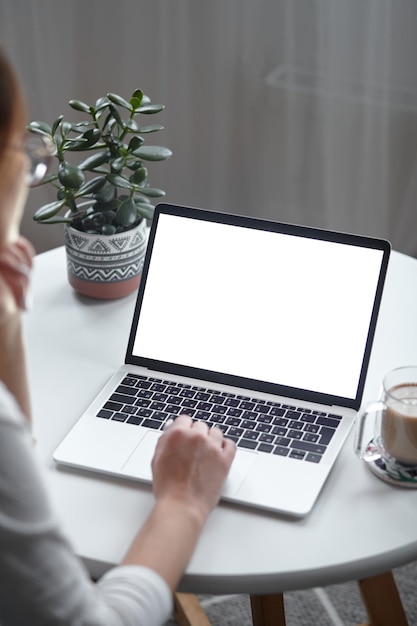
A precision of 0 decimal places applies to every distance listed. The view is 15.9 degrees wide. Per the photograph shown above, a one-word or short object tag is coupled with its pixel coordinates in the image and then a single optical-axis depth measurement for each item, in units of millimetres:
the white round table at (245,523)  1512
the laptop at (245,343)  1662
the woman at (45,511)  1357
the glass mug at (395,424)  1603
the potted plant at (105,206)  1890
